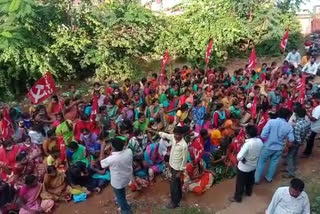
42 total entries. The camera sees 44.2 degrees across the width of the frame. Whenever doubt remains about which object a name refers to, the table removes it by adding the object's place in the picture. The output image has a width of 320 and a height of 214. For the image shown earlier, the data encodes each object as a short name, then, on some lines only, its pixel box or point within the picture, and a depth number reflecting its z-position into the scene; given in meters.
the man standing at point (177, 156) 5.90
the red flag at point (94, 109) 8.36
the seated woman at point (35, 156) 7.13
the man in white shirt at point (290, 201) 4.43
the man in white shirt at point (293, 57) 14.16
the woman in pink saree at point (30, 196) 6.38
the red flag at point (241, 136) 7.44
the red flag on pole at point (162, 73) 10.95
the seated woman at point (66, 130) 7.96
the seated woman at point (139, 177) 7.17
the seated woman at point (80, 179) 7.09
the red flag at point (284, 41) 12.30
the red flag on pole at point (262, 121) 8.26
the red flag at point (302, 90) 9.03
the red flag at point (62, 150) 7.10
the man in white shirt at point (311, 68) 13.24
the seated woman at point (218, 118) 8.59
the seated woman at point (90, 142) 7.92
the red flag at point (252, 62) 11.23
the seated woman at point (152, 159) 7.46
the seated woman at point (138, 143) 7.36
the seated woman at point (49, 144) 7.49
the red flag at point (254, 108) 8.95
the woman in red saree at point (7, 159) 7.04
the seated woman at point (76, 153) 7.30
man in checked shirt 7.21
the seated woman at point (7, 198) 6.36
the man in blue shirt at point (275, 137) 6.74
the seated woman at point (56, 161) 7.02
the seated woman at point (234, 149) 7.49
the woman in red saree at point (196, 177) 7.04
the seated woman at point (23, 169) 7.02
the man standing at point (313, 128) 7.75
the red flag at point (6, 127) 7.88
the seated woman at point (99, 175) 7.30
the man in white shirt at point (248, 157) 6.05
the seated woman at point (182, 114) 8.84
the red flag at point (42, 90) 7.77
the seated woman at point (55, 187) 6.73
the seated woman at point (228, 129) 8.27
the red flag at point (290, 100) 9.16
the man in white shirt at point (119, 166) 5.68
